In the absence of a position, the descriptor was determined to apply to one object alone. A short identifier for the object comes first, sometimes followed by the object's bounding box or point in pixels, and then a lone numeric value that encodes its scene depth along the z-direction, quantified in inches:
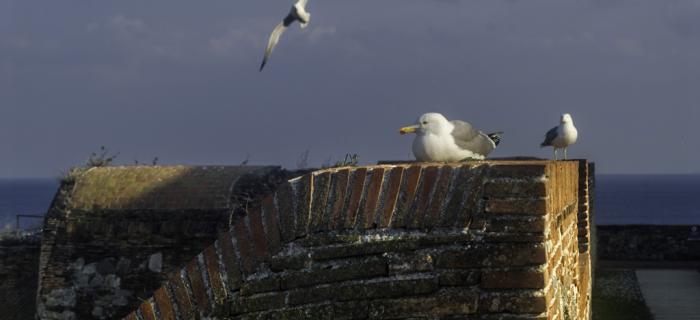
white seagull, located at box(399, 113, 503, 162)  408.2
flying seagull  708.7
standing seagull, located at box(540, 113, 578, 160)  874.1
